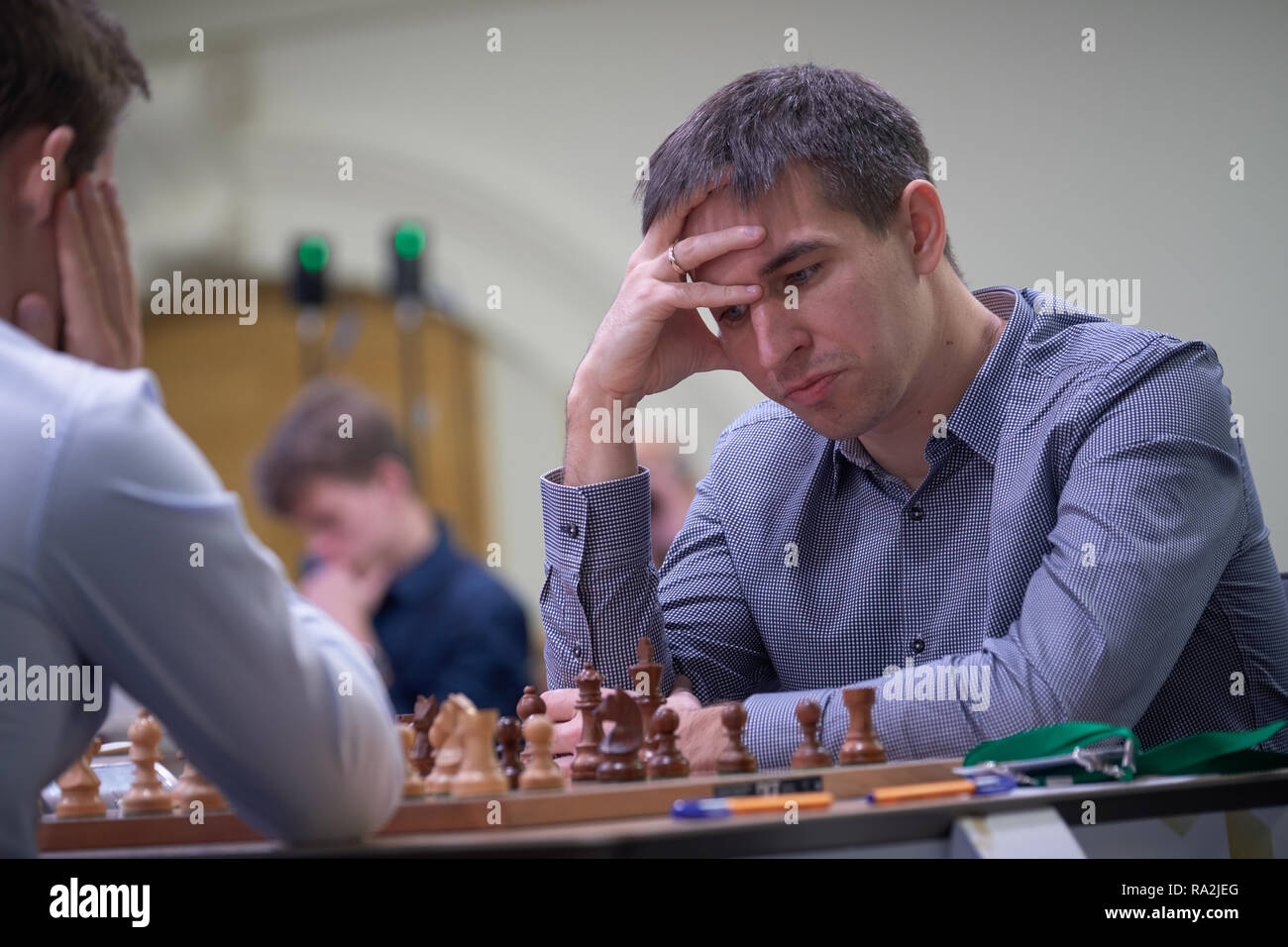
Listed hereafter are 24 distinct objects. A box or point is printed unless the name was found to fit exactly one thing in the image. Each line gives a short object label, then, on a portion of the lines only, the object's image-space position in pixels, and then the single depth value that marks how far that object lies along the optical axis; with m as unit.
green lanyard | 1.94
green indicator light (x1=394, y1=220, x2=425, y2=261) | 6.06
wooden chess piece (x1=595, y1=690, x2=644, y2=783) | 1.94
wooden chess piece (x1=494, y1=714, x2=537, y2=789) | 1.99
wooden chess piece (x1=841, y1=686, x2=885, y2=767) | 2.02
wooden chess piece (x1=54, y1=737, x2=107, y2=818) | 1.96
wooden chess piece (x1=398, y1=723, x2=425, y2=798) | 1.91
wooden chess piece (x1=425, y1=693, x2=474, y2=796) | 1.91
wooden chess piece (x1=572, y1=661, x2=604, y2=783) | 1.99
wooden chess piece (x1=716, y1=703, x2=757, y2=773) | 1.98
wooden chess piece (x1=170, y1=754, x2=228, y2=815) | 1.91
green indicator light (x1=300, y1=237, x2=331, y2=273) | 6.15
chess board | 1.83
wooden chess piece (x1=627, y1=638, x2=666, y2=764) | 2.10
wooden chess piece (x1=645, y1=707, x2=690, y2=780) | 1.95
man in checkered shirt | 2.13
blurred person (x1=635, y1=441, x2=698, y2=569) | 4.67
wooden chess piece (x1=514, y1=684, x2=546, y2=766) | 2.10
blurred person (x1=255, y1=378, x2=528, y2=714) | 3.94
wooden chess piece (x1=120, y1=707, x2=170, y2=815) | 1.94
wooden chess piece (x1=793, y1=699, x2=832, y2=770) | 2.00
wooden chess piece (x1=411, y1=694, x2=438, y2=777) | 2.03
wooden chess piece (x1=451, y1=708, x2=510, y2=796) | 1.88
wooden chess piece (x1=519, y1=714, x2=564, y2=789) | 1.89
